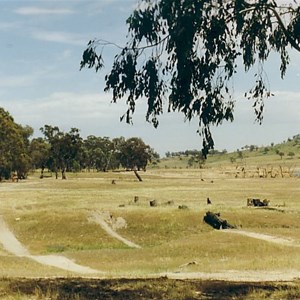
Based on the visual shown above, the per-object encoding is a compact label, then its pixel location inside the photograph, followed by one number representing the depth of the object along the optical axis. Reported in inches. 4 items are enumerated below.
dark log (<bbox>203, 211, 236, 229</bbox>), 1788.9
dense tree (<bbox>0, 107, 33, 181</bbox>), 4500.5
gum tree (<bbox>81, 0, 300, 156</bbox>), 631.8
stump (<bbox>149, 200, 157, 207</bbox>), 2371.8
